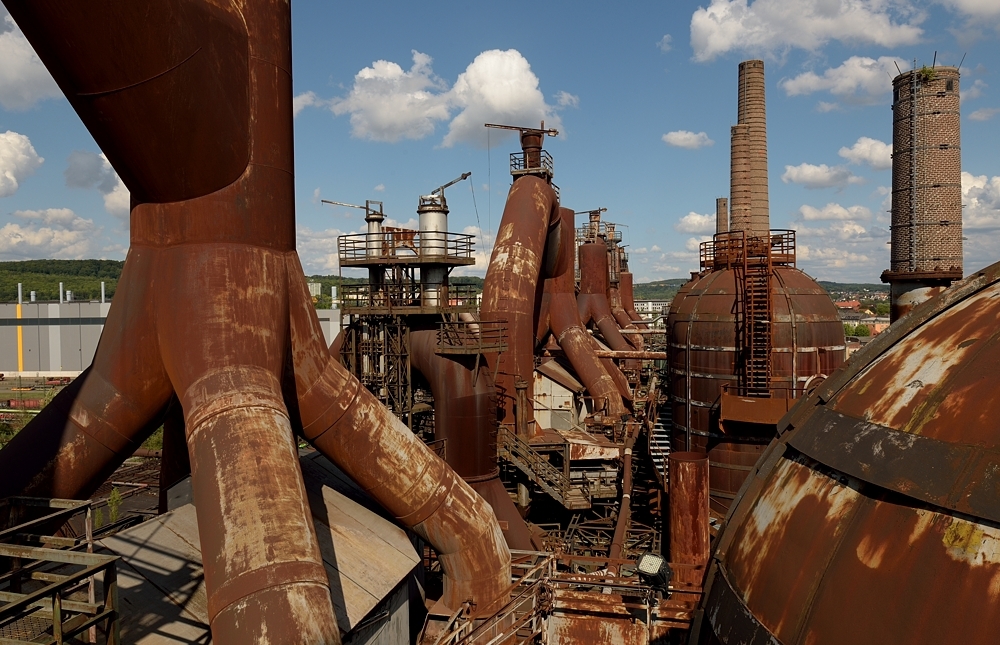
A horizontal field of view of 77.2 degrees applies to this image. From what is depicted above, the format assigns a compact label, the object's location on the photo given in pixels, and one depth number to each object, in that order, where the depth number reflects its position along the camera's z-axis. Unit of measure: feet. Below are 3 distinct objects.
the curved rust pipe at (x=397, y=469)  29.89
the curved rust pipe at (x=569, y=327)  81.45
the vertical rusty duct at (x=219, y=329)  21.42
